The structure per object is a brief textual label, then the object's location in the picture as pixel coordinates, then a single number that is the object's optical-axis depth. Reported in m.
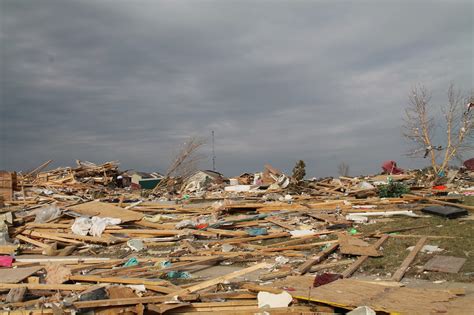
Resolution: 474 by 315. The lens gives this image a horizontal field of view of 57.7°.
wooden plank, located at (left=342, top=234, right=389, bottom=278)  6.76
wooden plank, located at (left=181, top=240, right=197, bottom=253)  9.40
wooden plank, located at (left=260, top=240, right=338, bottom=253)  8.88
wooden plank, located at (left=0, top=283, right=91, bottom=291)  6.08
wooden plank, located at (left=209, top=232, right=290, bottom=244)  10.00
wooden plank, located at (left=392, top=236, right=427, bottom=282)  6.53
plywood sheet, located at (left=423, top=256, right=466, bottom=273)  6.72
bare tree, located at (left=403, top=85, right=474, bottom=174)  24.16
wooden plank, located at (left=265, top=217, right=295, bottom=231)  11.14
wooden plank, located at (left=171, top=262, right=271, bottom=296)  5.65
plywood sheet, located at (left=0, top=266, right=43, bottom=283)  6.69
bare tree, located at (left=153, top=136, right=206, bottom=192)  27.45
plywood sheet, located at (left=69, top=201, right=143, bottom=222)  12.78
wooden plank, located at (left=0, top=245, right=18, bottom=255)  9.95
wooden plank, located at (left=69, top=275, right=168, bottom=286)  6.13
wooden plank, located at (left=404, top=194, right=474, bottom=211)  11.97
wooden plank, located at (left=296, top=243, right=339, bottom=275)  7.08
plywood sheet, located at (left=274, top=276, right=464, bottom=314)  4.57
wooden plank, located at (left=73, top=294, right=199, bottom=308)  4.95
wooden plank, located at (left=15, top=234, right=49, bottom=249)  10.62
